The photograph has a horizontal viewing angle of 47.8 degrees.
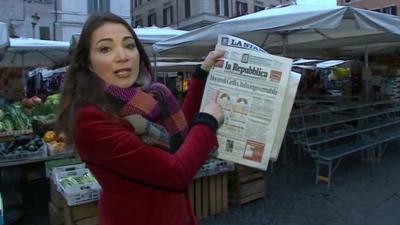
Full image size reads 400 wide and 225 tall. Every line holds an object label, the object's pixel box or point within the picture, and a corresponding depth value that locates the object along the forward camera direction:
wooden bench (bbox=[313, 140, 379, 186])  6.32
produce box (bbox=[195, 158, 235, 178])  4.87
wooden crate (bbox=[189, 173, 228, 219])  4.90
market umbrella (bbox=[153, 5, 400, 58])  5.44
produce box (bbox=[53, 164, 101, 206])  3.98
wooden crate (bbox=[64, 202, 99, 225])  4.03
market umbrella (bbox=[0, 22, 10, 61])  4.30
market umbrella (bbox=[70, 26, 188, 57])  7.51
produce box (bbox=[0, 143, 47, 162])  4.75
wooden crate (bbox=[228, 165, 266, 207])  5.32
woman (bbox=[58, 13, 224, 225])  1.43
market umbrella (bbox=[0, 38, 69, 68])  9.38
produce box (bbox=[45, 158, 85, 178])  4.77
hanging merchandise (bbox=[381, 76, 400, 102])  11.33
